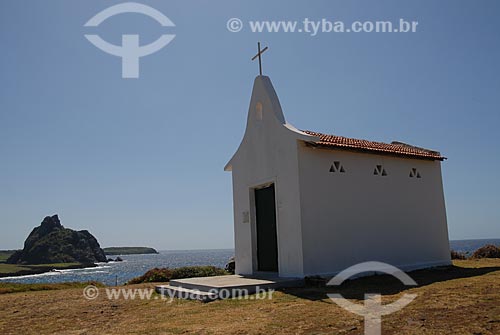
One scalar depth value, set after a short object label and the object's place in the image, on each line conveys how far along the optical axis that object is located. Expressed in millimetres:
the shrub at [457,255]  22406
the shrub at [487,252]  21922
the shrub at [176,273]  19000
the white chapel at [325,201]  13930
